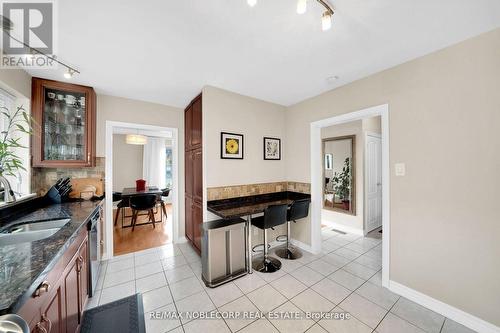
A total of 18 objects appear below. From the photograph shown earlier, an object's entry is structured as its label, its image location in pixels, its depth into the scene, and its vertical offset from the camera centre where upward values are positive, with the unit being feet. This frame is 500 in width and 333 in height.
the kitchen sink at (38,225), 5.05 -1.63
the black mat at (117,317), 4.58 -4.04
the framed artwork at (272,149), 10.56 +1.11
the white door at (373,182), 12.40 -1.00
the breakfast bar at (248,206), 7.65 -1.80
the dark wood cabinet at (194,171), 9.09 -0.16
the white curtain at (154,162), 21.54 +0.72
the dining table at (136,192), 12.96 -1.78
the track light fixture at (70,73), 6.64 +3.46
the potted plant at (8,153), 4.97 +0.48
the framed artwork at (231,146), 8.85 +1.09
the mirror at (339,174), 13.03 -0.51
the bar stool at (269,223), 7.96 -2.49
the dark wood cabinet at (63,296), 2.78 -2.45
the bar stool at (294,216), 8.90 -2.36
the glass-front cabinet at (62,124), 7.27 +1.87
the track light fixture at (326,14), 4.17 +3.55
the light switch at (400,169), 6.64 -0.07
